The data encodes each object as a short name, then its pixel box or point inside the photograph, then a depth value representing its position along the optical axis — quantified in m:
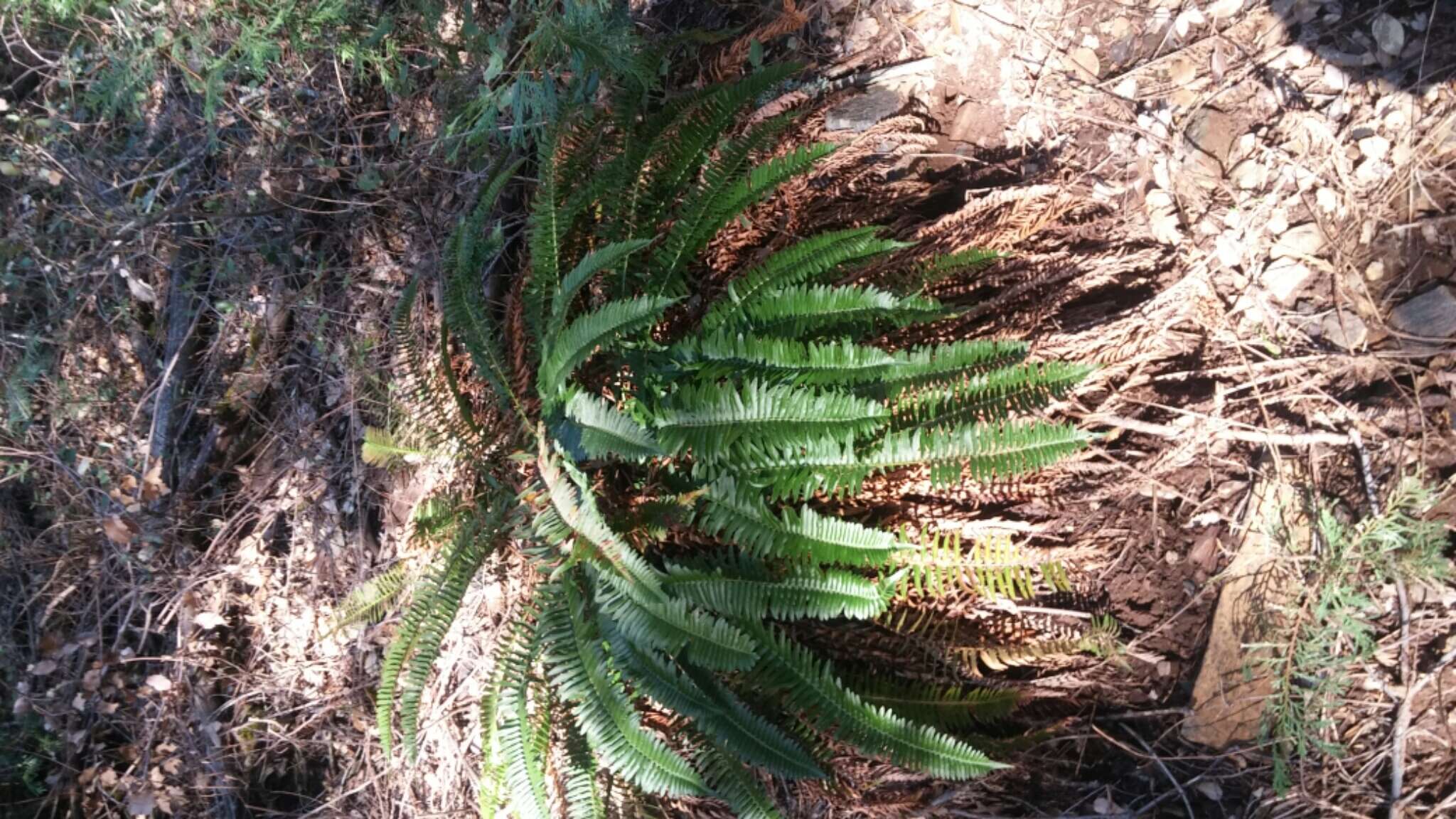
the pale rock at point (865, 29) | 2.99
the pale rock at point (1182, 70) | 2.71
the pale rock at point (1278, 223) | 2.58
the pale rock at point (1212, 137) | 2.66
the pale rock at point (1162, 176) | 2.69
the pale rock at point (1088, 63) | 2.80
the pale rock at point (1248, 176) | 2.62
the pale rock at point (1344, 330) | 2.50
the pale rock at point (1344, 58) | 2.53
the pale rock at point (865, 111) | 2.93
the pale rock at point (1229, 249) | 2.61
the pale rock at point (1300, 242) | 2.56
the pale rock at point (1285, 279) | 2.56
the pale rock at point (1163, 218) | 2.66
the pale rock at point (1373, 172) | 2.50
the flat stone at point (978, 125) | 2.88
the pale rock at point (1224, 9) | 2.67
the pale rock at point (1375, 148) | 2.50
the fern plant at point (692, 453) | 2.12
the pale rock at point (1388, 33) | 2.49
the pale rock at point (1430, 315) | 2.42
